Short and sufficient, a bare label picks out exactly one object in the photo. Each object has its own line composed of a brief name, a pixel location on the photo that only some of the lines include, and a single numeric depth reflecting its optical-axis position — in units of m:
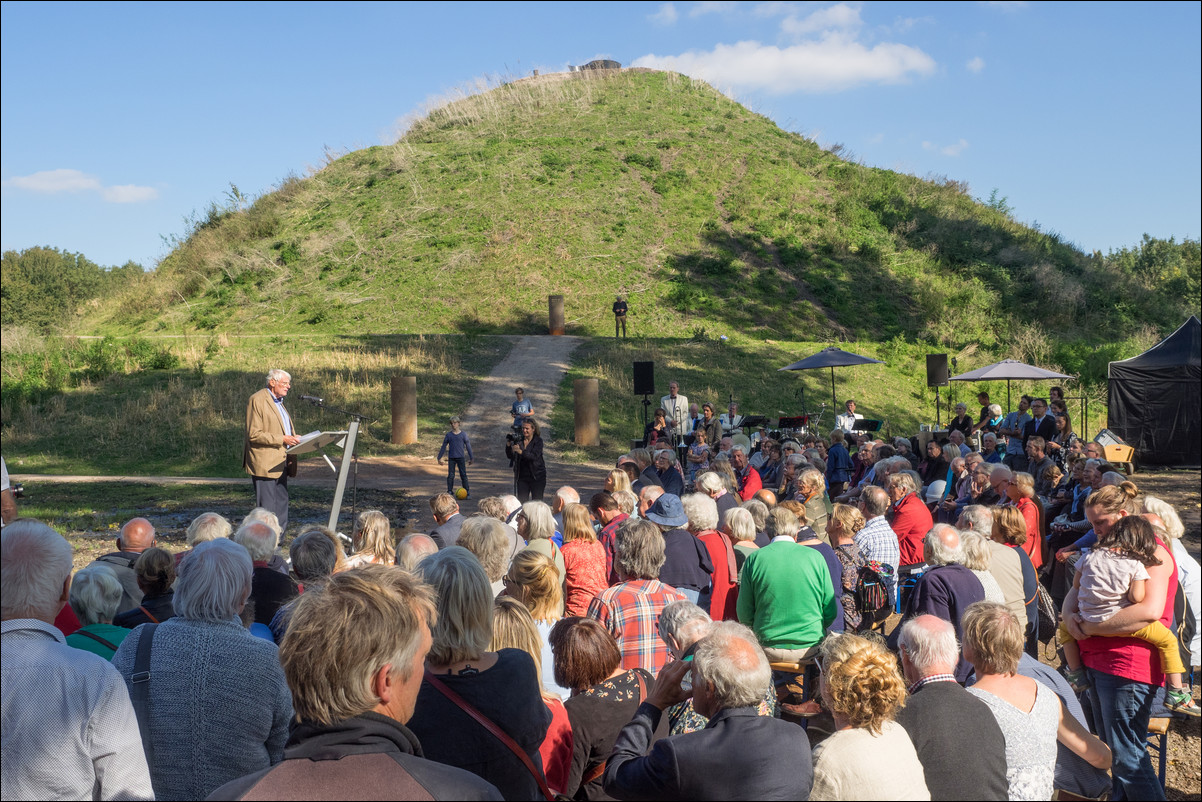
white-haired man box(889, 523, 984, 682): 4.91
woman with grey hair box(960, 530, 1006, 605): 5.09
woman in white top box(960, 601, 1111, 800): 3.25
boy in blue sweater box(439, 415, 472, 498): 15.44
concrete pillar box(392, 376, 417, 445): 20.56
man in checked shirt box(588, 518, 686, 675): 4.53
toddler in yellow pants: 4.54
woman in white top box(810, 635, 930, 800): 2.73
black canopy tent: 18.31
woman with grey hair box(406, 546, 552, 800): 2.62
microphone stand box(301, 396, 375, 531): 8.13
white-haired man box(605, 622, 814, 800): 2.78
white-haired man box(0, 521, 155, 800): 2.25
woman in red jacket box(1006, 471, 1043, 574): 6.98
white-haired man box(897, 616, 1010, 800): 3.01
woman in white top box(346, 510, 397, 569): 5.64
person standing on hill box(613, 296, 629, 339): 27.94
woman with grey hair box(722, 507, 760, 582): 6.58
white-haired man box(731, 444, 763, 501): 10.83
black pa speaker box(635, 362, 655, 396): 18.78
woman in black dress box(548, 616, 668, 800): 3.63
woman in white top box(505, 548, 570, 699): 4.37
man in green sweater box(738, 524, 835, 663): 5.39
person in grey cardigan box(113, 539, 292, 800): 2.83
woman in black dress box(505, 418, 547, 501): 13.42
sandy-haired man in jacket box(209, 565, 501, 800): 1.75
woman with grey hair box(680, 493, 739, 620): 6.11
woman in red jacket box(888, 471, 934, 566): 7.27
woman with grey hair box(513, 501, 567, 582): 6.27
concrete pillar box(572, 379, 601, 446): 20.75
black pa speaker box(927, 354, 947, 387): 22.84
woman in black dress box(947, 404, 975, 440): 13.73
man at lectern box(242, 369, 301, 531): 8.34
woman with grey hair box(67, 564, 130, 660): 3.99
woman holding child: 4.55
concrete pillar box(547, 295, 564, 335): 30.95
